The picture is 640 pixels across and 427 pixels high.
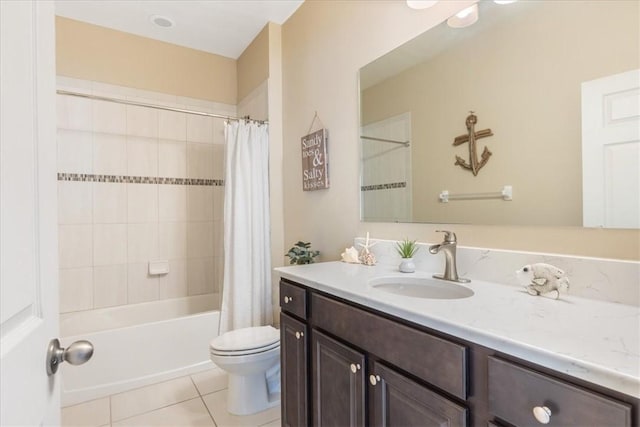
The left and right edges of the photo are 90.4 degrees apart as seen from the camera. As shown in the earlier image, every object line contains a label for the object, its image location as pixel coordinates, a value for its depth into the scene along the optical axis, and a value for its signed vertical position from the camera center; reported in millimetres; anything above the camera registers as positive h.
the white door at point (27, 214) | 453 +2
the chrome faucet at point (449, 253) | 1241 -171
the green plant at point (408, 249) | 1466 -179
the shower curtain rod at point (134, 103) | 2241 +837
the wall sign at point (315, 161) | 2080 +345
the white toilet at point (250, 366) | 1770 -874
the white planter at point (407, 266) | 1412 -248
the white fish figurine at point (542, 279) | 931 -212
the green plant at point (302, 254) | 2104 -280
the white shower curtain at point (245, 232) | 2461 -158
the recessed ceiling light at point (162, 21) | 2592 +1604
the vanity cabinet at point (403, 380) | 587 -428
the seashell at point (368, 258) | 1630 -245
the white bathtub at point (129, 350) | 2029 -953
